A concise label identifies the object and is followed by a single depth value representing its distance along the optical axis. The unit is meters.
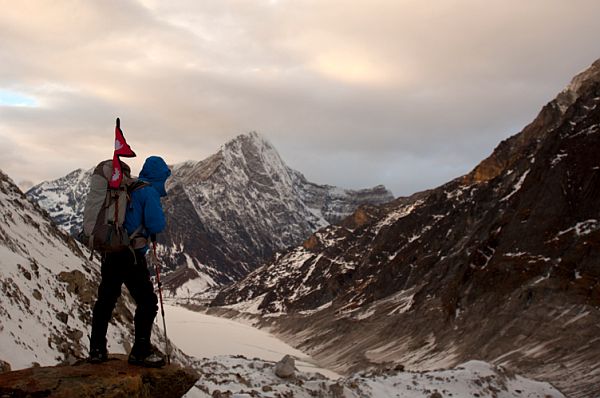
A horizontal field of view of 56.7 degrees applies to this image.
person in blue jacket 7.77
